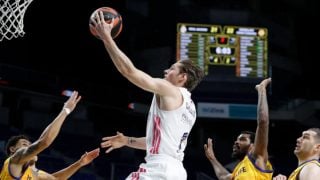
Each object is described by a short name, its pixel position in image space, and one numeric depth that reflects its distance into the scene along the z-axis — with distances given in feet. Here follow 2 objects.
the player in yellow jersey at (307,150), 14.24
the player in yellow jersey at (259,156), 15.64
